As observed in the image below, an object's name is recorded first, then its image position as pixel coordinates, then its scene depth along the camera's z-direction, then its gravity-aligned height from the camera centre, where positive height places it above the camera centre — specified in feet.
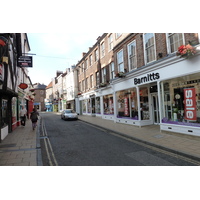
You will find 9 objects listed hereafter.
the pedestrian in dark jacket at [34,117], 34.81 -2.68
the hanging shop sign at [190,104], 22.57 -0.72
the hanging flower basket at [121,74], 37.60 +7.45
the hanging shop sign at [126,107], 39.63 -1.30
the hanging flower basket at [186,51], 20.10 +6.92
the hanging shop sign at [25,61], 34.30 +10.95
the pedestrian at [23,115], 40.81 -2.31
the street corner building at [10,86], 22.45 +4.13
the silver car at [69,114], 55.31 -3.68
